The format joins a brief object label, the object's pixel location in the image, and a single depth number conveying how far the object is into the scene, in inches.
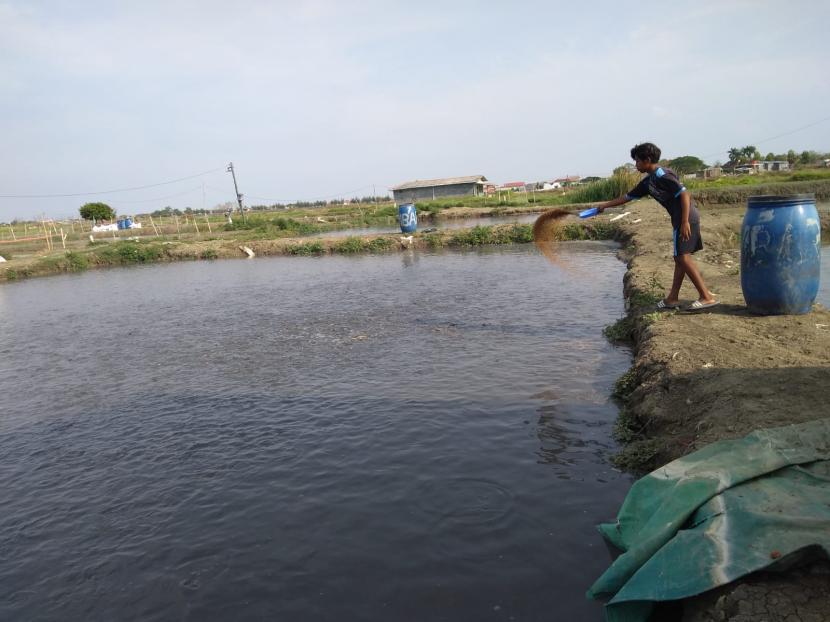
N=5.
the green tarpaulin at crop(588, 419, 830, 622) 99.7
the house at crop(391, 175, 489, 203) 2655.0
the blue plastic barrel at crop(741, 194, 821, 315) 242.8
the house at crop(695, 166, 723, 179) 2040.8
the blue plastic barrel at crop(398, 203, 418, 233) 1099.9
